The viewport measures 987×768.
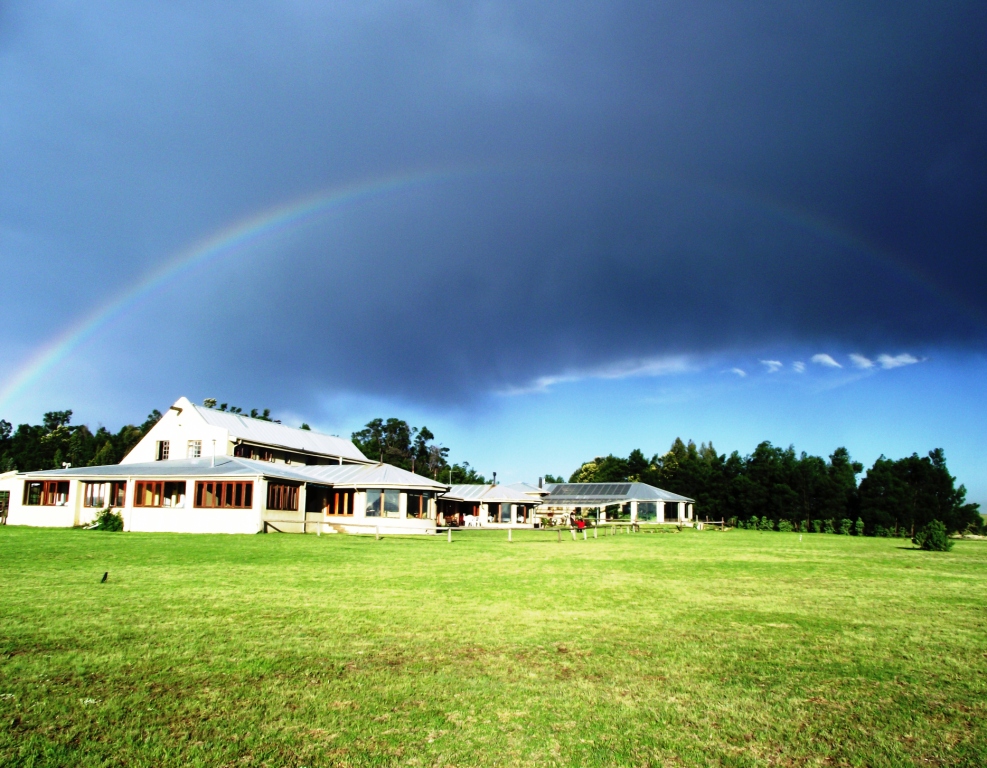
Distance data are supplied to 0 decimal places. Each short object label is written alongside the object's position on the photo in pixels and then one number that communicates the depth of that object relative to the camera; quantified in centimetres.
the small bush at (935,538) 2991
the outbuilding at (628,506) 7638
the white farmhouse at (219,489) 3553
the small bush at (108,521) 3509
